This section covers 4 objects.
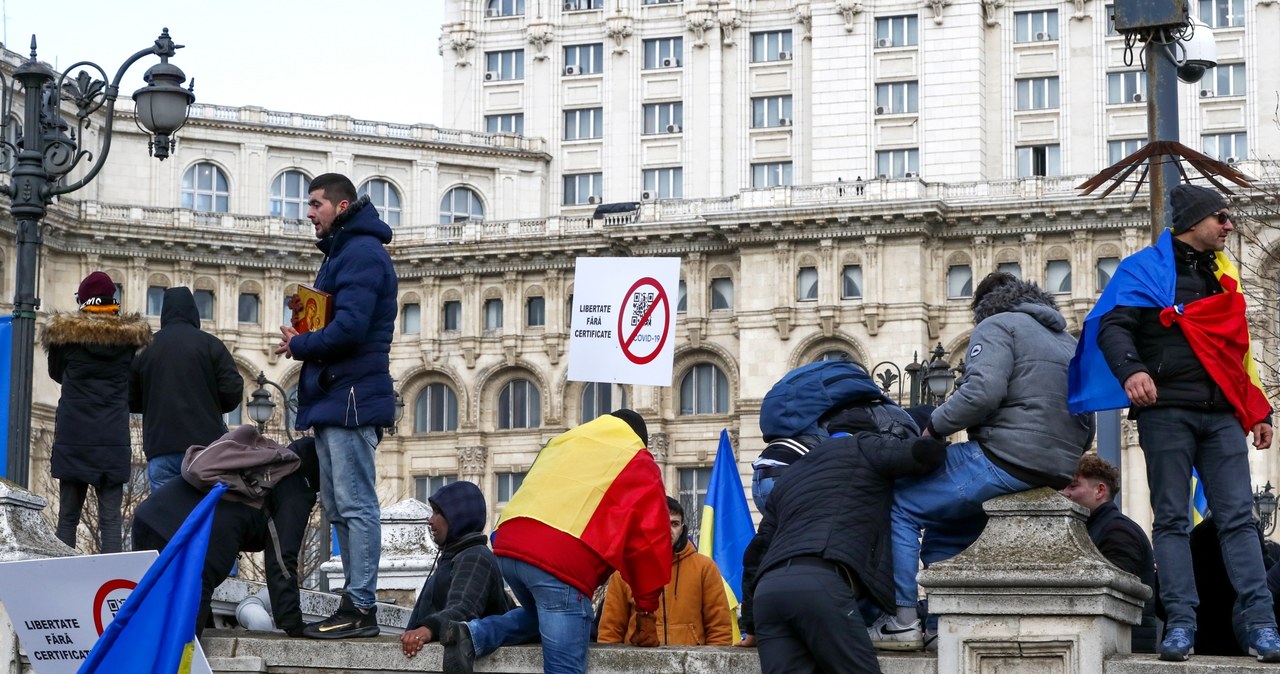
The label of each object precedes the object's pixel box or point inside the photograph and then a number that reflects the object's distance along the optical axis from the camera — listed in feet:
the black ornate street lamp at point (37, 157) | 46.57
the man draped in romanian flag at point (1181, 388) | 29.27
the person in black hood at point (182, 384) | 40.52
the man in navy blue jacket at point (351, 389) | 34.45
